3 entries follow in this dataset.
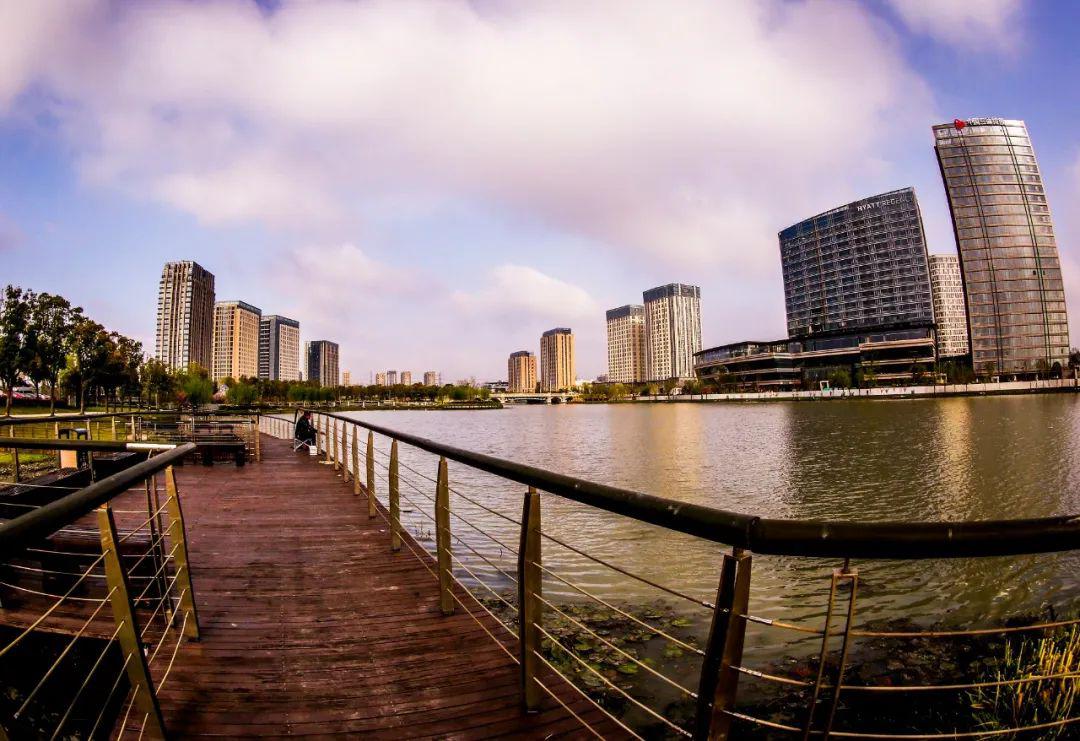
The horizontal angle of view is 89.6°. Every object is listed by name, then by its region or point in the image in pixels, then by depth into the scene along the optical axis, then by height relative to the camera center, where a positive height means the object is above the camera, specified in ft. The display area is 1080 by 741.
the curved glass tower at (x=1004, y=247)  396.78 +107.73
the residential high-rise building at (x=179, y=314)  418.92 +73.97
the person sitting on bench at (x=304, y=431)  51.36 -2.29
